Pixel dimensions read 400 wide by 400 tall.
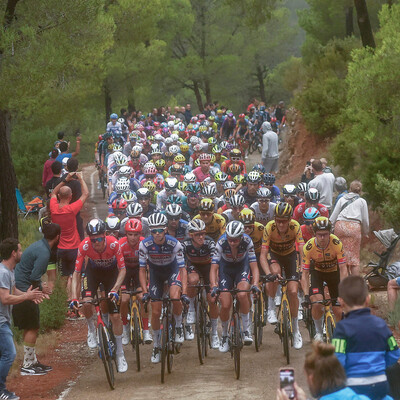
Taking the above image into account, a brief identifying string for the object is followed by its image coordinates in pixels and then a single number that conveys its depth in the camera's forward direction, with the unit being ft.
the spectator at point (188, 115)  136.15
